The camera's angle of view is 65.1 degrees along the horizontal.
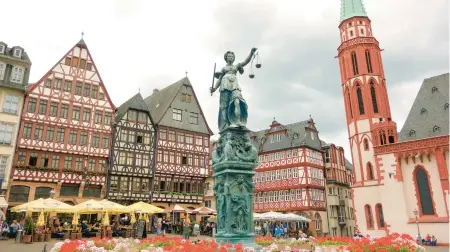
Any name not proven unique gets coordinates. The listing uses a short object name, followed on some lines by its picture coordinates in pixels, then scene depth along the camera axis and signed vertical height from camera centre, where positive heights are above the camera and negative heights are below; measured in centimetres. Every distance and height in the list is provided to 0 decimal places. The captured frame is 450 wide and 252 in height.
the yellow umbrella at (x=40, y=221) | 2059 +44
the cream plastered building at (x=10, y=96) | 2911 +1114
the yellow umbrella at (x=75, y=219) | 2234 +58
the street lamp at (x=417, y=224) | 2884 -11
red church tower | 3828 +1533
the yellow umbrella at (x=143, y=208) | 2538 +139
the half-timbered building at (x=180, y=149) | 3766 +853
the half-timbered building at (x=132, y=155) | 3444 +714
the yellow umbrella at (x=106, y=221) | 2298 +45
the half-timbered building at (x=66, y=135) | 3019 +828
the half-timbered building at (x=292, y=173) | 4450 +687
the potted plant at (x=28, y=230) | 1964 -6
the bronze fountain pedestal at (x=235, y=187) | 966 +109
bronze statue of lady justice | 1085 +394
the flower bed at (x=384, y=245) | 826 -47
